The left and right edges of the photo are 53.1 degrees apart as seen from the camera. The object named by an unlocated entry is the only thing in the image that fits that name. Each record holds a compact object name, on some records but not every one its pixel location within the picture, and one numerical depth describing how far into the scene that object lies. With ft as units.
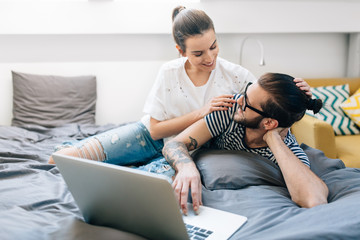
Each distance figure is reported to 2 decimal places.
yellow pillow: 8.64
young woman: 5.51
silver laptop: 2.67
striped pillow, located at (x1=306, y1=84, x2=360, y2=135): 8.70
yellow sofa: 7.18
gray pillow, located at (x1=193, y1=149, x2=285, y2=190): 4.37
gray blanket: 2.96
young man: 4.02
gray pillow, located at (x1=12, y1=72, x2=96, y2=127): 8.62
